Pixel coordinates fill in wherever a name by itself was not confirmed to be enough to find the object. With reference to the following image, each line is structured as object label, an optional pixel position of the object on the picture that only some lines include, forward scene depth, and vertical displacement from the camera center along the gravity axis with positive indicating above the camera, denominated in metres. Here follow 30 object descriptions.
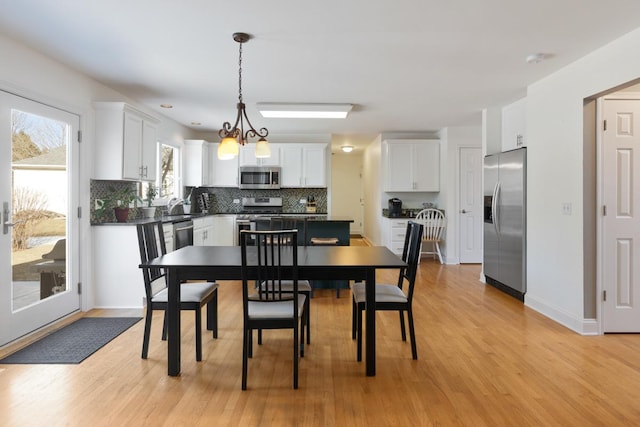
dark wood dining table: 2.42 -0.40
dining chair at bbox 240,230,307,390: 2.25 -0.55
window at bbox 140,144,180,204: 5.77 +0.60
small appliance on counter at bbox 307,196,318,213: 7.12 +0.11
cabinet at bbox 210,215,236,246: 6.57 -0.31
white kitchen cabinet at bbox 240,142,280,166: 6.92 +0.97
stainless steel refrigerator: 4.24 -0.11
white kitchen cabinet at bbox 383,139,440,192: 7.04 +0.85
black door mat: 2.73 -1.04
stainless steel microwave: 6.90 +0.64
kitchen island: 4.75 -0.26
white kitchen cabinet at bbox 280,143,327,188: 6.95 +0.85
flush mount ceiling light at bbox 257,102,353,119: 4.98 +1.33
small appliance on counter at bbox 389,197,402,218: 7.06 +0.06
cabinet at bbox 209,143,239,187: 6.98 +0.72
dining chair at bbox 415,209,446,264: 6.66 -0.25
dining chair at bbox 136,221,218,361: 2.67 -0.59
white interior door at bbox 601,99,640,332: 3.29 +0.00
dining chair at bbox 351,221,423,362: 2.69 -0.60
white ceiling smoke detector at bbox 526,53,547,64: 3.28 +1.32
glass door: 2.98 -0.05
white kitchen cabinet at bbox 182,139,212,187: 6.63 +0.84
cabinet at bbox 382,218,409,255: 6.86 -0.38
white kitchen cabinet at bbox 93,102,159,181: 4.07 +0.74
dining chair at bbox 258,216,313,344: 3.00 -0.37
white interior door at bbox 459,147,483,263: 6.64 +0.11
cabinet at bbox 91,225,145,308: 4.03 -0.59
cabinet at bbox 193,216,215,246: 5.60 -0.31
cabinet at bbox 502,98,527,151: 4.55 +1.07
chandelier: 2.80 +0.53
